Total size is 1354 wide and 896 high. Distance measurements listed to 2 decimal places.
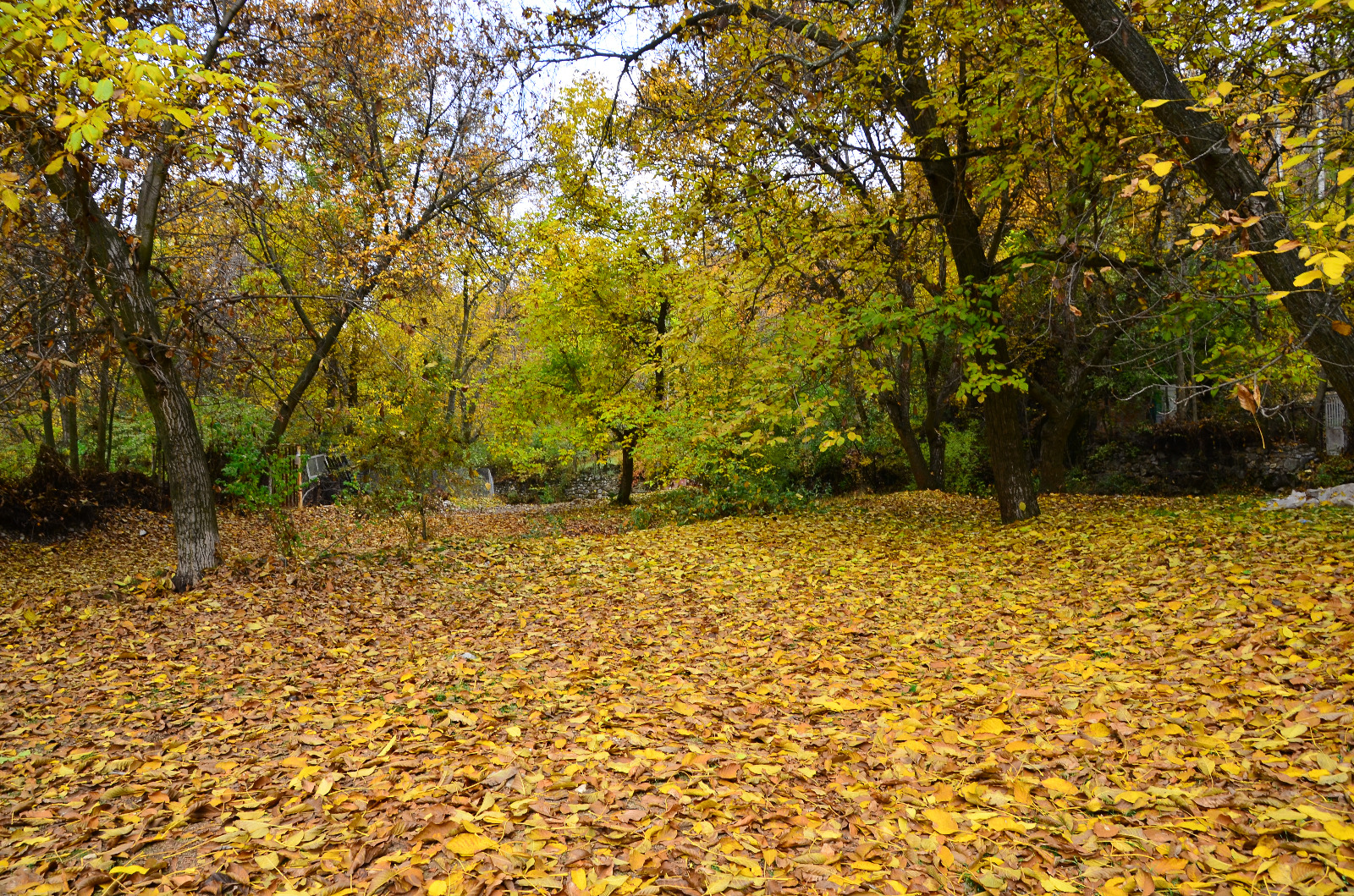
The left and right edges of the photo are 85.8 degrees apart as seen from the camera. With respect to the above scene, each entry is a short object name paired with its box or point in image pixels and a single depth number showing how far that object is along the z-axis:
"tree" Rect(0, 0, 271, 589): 2.97
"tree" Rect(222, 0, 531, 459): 8.61
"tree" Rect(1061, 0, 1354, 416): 4.04
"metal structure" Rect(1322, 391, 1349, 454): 13.50
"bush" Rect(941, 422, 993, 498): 14.44
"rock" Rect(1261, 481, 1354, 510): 7.18
